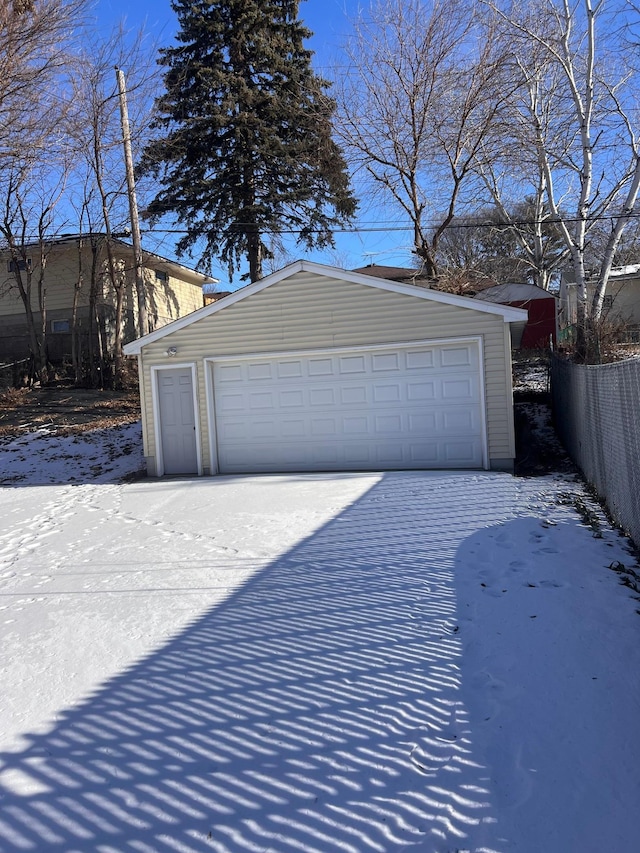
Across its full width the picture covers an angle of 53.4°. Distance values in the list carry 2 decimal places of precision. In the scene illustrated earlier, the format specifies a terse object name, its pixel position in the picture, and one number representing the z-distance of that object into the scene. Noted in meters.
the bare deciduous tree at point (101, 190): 17.42
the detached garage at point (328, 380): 10.39
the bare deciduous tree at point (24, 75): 11.40
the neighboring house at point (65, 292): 20.48
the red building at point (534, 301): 20.73
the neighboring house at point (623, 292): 26.26
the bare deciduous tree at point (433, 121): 17.08
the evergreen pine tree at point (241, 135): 20.16
